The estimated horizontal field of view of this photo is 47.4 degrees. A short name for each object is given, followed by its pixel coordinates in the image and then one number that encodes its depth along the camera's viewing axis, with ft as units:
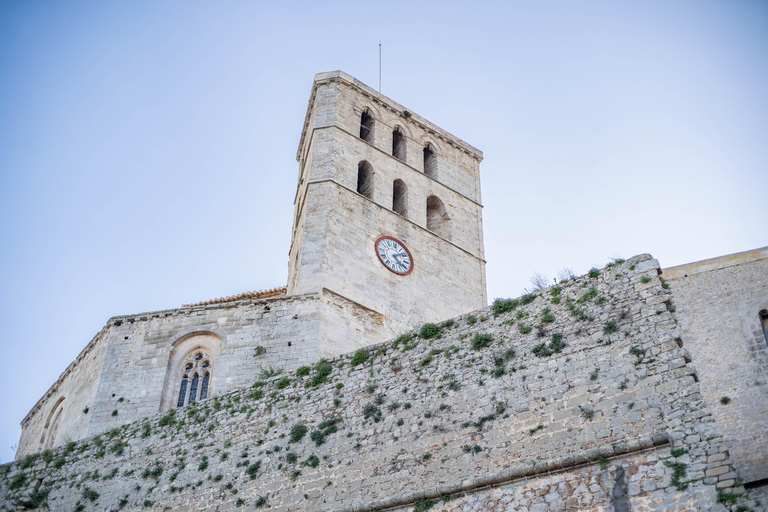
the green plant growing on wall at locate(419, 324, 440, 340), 41.14
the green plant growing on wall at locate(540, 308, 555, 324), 37.27
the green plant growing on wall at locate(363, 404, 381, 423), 39.12
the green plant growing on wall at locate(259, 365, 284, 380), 45.96
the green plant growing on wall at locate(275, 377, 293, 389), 44.09
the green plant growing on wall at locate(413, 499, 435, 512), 34.37
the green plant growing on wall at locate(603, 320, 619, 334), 34.91
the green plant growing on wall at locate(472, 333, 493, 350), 38.70
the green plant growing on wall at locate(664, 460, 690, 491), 29.27
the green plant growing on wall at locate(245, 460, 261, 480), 40.37
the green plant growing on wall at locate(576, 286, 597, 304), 36.83
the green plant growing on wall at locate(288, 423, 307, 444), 40.70
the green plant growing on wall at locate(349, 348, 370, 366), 42.57
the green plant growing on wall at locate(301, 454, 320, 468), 39.11
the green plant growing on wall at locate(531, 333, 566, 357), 36.04
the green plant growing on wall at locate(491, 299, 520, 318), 39.27
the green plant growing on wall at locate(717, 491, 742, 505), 28.07
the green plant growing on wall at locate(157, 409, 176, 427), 45.57
